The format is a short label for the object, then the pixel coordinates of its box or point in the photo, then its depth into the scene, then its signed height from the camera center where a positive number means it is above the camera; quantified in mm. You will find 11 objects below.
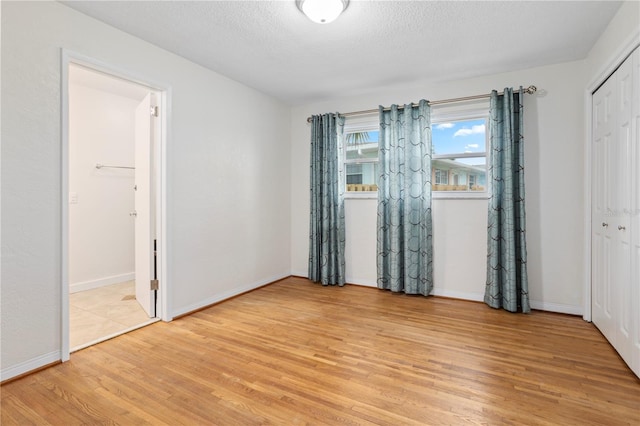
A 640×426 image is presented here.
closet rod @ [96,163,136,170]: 4092 +602
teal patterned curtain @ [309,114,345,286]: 4207 +227
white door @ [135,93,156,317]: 2980 +47
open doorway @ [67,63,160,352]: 2979 +71
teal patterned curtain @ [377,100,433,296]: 3656 +131
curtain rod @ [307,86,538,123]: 3165 +1247
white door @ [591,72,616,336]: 2455 +27
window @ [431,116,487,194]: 3564 +650
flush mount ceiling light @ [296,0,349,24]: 2109 +1380
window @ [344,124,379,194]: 4164 +699
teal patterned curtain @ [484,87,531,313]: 3191 +19
